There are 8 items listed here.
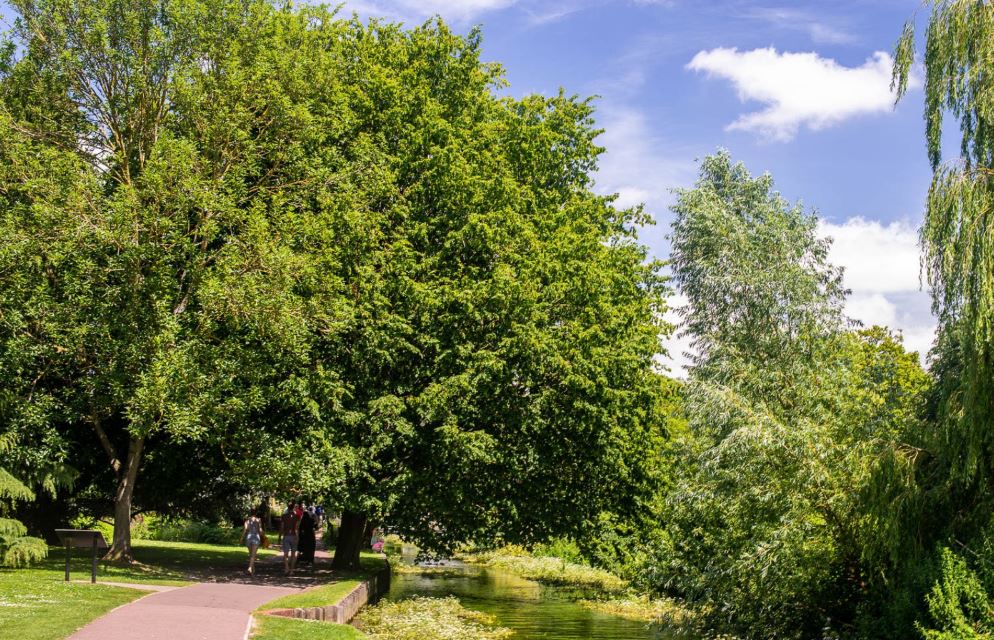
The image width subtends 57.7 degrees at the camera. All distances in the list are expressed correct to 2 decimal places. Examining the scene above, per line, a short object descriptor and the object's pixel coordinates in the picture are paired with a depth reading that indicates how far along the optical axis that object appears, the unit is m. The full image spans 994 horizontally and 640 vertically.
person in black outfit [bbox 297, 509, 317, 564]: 30.19
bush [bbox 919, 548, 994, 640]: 11.23
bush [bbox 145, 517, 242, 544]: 41.94
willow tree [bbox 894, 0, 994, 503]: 12.16
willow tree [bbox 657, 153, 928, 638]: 14.97
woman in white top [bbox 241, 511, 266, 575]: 23.91
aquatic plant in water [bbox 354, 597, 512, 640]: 18.75
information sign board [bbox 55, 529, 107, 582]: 17.24
